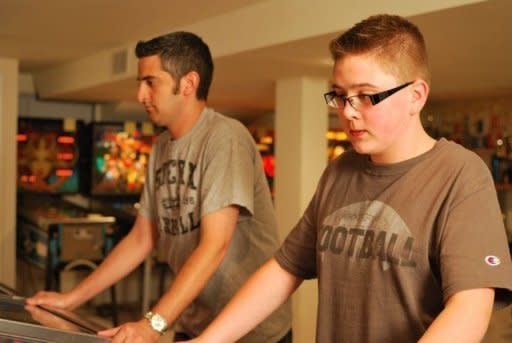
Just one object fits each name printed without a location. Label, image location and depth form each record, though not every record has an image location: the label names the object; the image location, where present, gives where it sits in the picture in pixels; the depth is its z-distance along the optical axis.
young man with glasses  1.22
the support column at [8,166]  6.29
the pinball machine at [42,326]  1.50
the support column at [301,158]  4.93
